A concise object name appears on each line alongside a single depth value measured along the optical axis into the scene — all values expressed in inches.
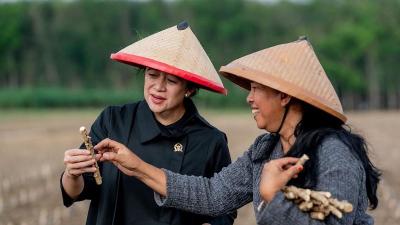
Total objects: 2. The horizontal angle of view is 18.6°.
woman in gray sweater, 167.1
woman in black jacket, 215.7
